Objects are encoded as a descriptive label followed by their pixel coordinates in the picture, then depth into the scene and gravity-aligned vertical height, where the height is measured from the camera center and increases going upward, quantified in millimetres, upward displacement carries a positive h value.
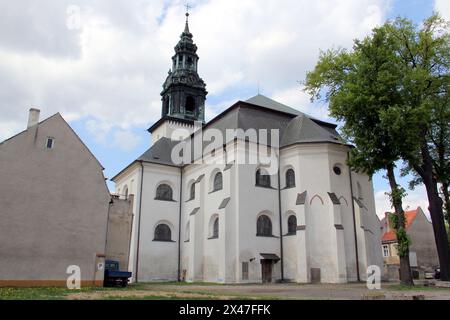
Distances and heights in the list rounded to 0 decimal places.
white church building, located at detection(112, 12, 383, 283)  26266 +4491
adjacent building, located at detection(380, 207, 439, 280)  44956 +3336
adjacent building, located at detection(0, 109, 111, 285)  19156 +3111
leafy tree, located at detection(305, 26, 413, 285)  22234 +9007
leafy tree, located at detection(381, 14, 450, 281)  21875 +8995
